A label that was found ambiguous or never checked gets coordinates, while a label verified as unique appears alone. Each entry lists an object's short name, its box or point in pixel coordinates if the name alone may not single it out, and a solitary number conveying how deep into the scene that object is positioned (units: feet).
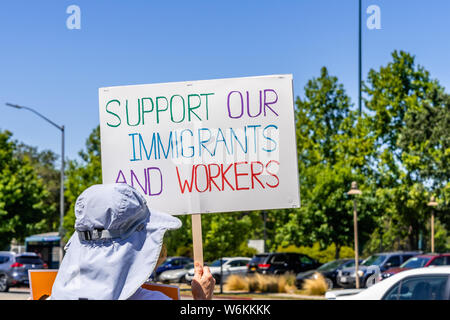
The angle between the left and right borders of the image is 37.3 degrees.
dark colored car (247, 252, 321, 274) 94.48
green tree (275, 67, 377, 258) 110.73
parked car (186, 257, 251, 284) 107.45
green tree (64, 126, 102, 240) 126.52
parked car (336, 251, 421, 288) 80.07
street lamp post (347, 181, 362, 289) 73.57
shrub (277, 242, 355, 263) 135.85
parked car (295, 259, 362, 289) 85.81
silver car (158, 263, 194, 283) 113.09
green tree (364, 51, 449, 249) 95.20
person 7.47
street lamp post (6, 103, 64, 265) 94.99
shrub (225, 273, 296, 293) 85.35
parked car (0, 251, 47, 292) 82.94
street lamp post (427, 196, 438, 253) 93.30
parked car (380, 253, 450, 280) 67.97
